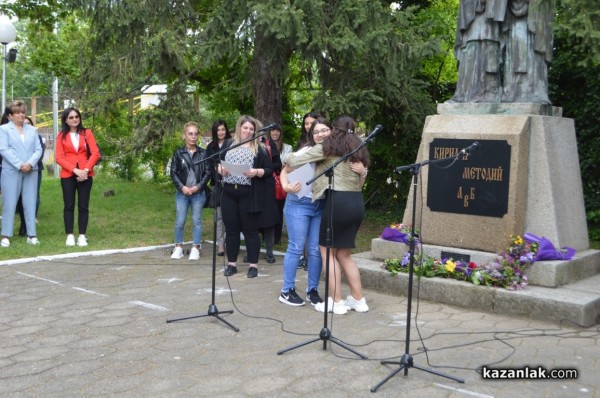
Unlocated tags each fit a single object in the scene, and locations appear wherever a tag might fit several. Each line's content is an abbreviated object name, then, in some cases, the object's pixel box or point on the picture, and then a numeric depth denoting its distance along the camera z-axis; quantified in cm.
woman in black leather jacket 841
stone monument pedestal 659
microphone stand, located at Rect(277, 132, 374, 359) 478
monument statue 696
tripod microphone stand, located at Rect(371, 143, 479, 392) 432
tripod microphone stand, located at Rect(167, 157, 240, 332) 558
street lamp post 1320
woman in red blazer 884
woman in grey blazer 891
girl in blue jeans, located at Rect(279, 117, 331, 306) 610
